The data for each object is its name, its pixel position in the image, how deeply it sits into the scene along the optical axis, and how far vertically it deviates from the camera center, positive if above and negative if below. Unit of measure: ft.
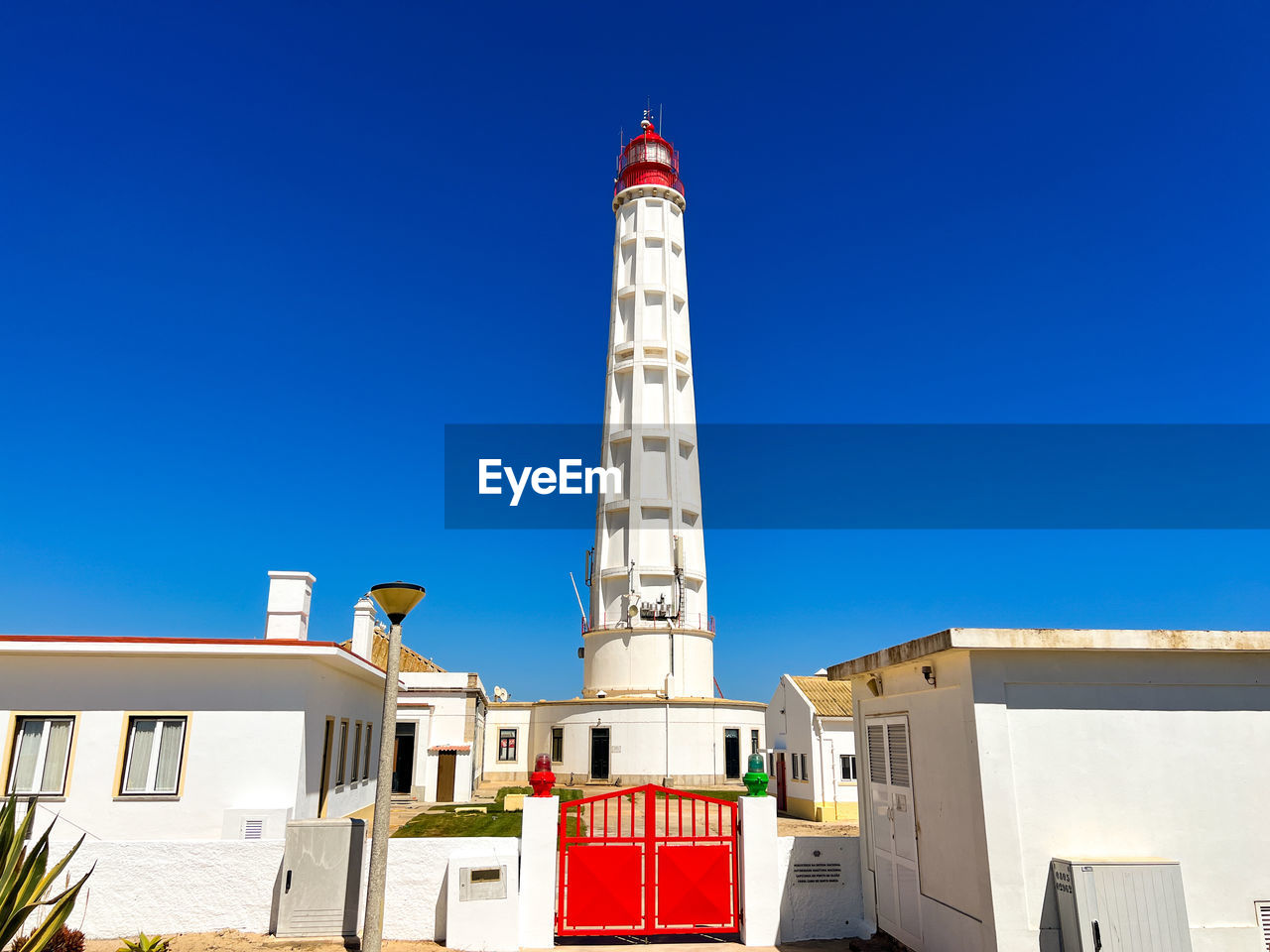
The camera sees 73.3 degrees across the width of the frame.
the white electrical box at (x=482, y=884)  34.30 -5.93
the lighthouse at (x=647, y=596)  120.78 +19.58
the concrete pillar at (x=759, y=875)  35.42 -5.81
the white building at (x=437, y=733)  100.12 -0.33
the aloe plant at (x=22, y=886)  25.81 -4.75
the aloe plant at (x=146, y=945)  31.54 -7.80
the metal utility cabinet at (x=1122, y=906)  27.84 -5.54
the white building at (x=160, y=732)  42.98 -0.12
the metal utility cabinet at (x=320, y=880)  34.30 -5.86
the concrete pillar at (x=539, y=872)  34.55 -5.55
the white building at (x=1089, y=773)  29.30 -1.42
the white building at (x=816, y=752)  91.35 -2.23
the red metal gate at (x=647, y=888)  35.22 -6.28
